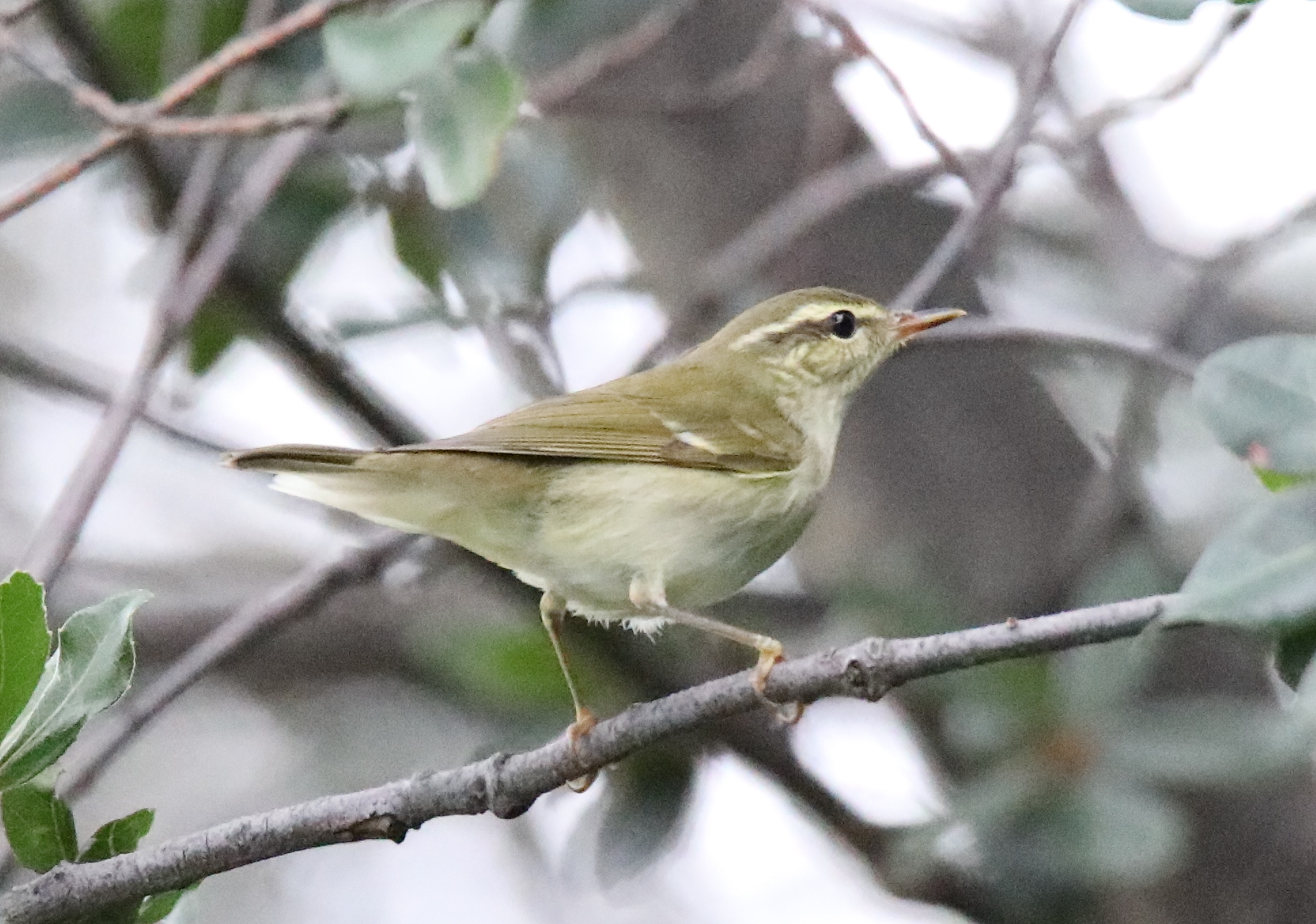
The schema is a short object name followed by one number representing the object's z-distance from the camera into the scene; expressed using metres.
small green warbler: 6.07
